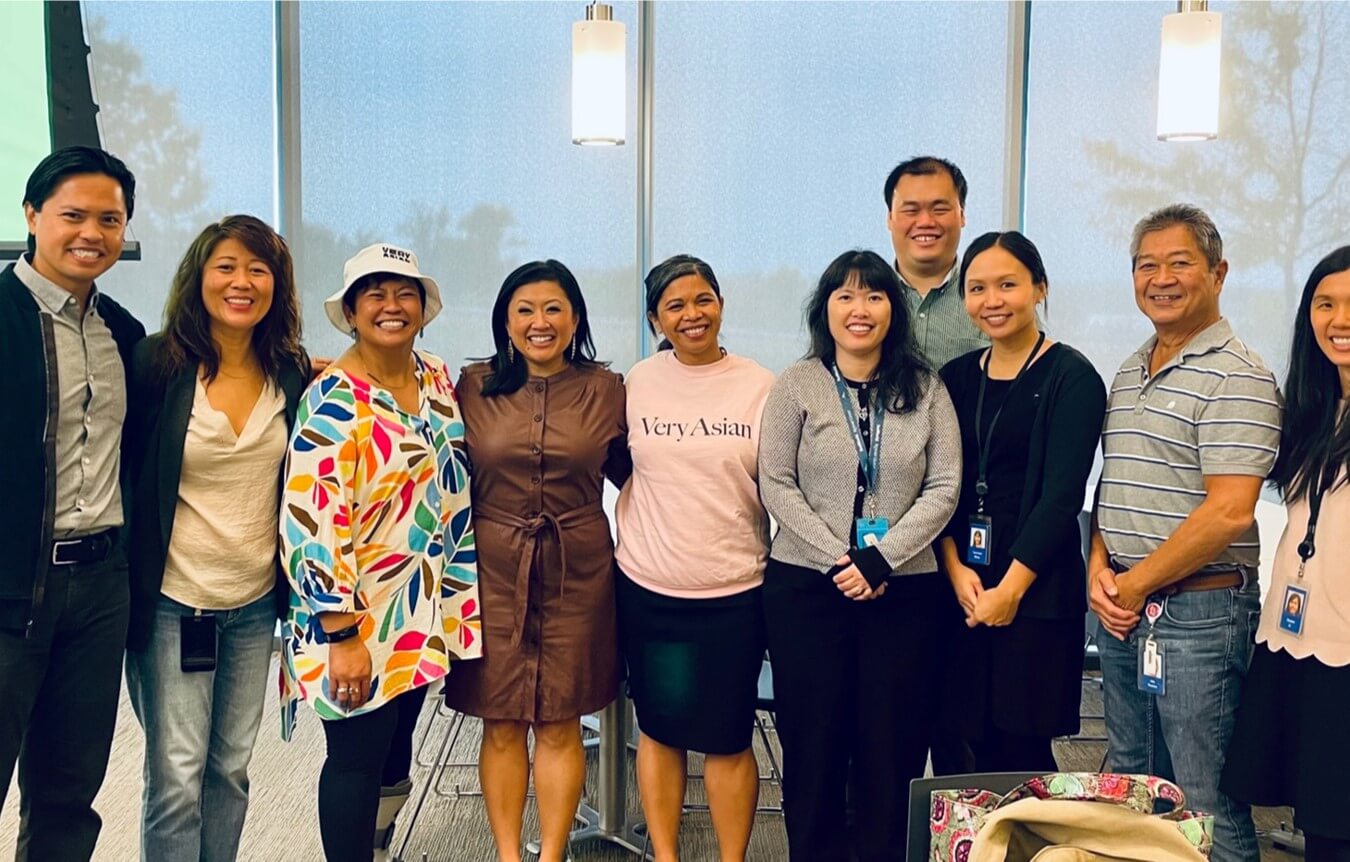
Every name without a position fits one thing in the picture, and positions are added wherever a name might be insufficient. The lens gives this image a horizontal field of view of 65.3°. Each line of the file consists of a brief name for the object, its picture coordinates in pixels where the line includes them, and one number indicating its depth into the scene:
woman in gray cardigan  2.33
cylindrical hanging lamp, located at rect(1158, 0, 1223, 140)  3.50
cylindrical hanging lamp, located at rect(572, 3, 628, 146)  3.67
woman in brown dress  2.45
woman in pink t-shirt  2.44
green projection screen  3.38
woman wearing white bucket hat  2.13
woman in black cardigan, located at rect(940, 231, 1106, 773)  2.22
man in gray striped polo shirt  2.05
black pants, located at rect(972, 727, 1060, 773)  2.33
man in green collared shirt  2.64
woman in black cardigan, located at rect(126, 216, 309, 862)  2.07
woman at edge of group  1.87
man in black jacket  1.89
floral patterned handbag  1.51
